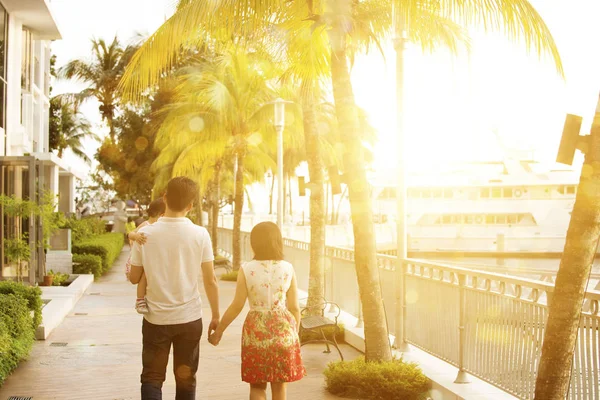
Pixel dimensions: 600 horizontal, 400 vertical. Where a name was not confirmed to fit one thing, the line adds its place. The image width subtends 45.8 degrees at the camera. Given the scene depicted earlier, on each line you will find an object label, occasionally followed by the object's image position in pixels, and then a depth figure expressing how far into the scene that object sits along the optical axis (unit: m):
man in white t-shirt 4.65
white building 15.48
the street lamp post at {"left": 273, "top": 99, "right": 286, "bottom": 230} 17.81
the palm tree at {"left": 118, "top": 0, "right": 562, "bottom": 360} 7.12
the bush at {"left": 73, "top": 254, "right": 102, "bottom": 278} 20.78
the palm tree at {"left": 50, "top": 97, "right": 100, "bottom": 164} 50.84
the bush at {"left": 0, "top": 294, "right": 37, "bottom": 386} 7.20
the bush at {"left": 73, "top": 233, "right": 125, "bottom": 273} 22.15
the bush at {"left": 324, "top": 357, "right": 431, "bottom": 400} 6.77
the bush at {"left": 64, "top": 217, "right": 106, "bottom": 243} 24.41
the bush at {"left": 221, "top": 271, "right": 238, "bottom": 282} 21.07
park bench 8.41
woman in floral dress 4.72
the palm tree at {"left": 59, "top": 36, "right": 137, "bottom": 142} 48.25
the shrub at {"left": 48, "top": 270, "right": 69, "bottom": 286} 17.19
